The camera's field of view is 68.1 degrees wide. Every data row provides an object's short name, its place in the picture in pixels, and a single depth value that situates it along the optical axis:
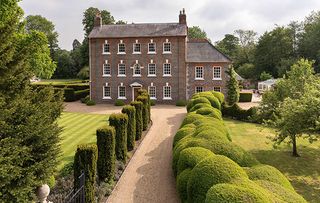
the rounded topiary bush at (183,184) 9.37
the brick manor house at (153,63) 33.61
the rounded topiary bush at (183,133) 13.82
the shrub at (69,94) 37.12
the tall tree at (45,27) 75.78
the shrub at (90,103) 34.38
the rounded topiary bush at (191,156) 9.50
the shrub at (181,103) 33.26
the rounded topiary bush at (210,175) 7.32
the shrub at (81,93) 38.44
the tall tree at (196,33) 73.57
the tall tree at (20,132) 8.02
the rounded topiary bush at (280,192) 6.42
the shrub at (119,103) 33.76
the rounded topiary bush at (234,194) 5.79
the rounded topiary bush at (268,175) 7.64
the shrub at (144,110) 20.86
